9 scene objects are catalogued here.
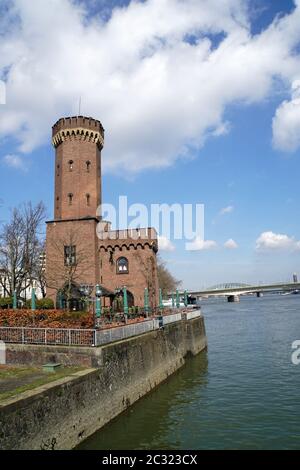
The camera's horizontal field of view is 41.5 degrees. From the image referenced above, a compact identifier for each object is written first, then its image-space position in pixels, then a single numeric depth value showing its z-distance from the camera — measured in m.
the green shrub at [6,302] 28.37
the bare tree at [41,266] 37.00
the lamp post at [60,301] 32.46
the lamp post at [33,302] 21.80
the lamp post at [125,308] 23.38
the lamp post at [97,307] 17.73
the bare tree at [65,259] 34.38
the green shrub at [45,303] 30.32
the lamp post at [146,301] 27.62
